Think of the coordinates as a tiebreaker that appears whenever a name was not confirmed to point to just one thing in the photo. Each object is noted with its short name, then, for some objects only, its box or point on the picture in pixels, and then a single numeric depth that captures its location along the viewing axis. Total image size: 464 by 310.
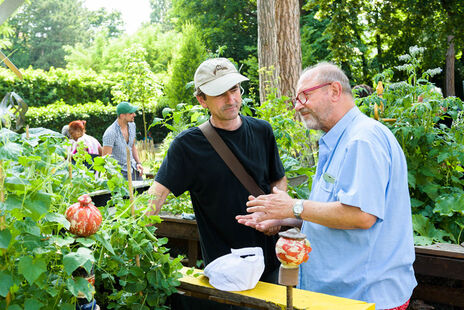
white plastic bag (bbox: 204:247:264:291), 1.76
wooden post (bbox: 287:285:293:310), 1.54
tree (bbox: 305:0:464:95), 15.56
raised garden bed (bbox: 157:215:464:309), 3.20
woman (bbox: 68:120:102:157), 6.31
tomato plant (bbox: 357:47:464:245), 3.71
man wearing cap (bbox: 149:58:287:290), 2.44
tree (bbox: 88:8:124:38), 62.66
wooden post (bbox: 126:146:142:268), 1.67
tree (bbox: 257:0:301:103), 7.61
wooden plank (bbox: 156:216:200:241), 4.07
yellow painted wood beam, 1.63
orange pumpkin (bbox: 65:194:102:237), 1.38
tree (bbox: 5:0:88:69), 52.22
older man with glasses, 1.78
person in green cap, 5.86
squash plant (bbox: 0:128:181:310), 1.26
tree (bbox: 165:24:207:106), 19.25
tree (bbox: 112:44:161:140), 13.86
